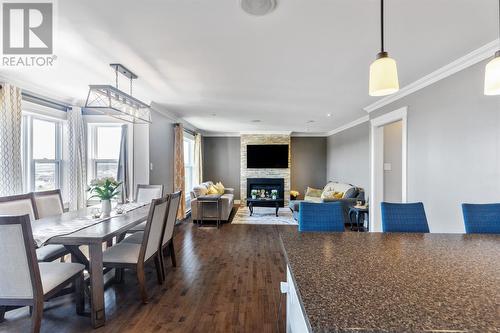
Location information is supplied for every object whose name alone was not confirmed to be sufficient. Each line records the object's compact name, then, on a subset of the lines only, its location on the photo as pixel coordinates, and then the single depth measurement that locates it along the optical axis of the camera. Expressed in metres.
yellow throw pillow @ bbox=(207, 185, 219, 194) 6.26
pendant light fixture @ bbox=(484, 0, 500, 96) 1.28
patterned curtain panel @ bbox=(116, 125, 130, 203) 4.38
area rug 5.88
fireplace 8.20
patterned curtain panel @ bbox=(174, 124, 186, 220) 5.60
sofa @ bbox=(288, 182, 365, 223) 5.33
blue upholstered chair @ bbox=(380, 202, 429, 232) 2.04
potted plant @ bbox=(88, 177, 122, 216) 2.91
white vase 2.95
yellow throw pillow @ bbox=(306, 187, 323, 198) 7.46
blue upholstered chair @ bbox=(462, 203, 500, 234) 1.95
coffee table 6.69
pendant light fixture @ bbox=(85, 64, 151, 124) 2.52
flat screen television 8.20
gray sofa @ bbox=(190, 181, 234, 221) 5.59
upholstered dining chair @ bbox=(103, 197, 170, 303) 2.36
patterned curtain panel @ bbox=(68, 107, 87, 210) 4.16
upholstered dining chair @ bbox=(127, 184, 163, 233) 3.96
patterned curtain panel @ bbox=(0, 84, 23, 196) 2.93
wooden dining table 2.03
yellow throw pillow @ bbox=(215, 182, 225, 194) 6.83
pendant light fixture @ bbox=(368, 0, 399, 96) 1.30
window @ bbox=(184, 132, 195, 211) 7.24
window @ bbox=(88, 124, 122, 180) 4.59
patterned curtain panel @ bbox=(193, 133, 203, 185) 7.46
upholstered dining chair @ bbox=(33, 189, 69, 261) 2.52
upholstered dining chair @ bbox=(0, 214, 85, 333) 1.64
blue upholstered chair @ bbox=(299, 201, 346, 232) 2.04
